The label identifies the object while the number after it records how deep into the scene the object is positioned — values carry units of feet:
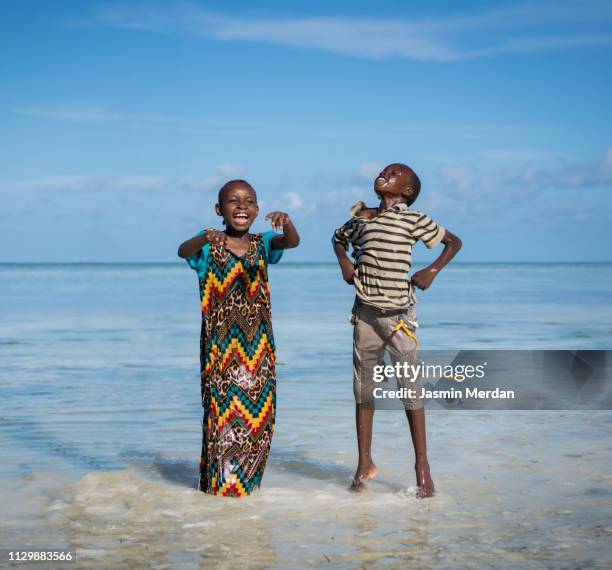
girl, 18.63
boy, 18.62
